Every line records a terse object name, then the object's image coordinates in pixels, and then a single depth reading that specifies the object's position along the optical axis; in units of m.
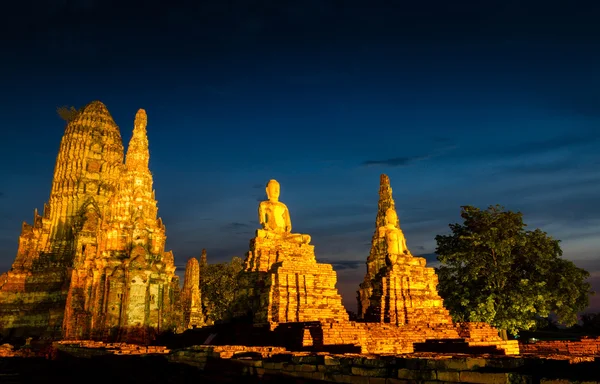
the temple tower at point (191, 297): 40.84
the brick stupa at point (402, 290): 18.62
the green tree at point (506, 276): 24.53
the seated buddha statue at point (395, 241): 20.98
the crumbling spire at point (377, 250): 25.34
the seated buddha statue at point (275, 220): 18.22
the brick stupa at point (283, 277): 15.23
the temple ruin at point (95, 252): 31.09
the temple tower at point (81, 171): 46.97
